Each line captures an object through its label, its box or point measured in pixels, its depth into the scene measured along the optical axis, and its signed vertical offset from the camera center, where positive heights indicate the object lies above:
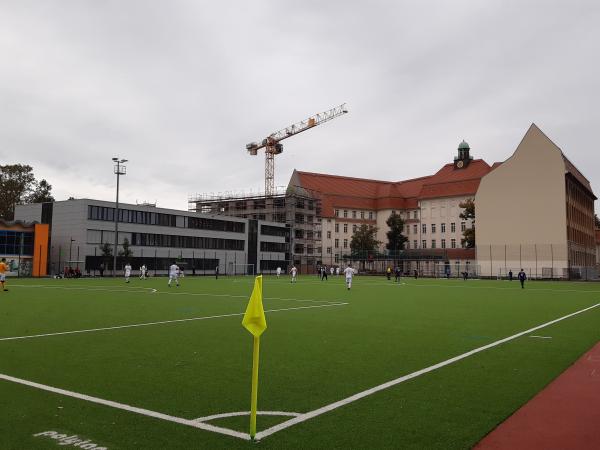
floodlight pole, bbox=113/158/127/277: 56.81 +10.43
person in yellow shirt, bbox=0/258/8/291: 31.88 -0.71
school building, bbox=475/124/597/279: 70.38 +7.39
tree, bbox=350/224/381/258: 102.06 +4.70
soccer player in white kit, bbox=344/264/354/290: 36.81 -0.74
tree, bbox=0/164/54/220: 85.31 +12.22
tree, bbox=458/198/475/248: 85.81 +8.32
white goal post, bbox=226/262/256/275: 89.33 -0.95
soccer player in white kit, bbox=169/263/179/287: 38.75 -0.62
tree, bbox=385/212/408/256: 106.75 +6.66
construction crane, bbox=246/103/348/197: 127.25 +28.05
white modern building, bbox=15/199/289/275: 68.19 +3.74
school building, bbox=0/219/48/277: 62.44 +1.69
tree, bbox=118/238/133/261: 66.69 +1.40
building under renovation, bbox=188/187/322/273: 104.88 +10.70
